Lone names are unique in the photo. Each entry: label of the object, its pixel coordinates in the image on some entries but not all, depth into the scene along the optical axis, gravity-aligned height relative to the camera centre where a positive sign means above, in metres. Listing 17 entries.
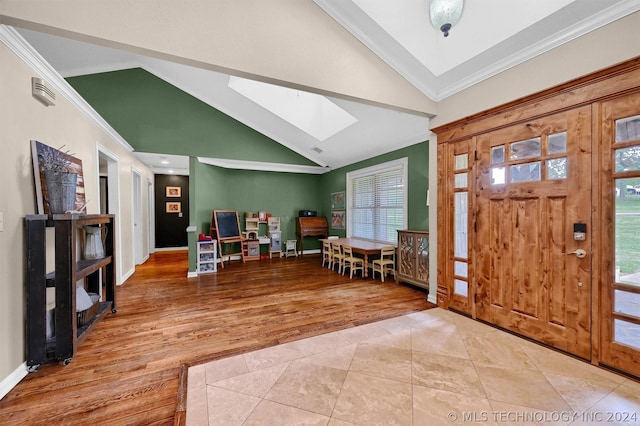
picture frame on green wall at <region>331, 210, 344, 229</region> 6.87 -0.26
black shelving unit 1.98 -0.61
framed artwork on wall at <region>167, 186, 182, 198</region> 7.76 +0.59
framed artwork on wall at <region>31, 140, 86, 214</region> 2.12 +0.38
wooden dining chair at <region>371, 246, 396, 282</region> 4.59 -0.98
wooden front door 2.04 -0.19
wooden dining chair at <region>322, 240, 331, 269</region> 5.69 -0.98
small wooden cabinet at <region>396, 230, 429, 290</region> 3.90 -0.78
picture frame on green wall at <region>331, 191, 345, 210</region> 6.85 +0.26
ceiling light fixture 2.24 +1.76
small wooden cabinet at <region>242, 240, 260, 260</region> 6.48 -1.02
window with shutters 5.09 +0.19
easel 5.88 -0.45
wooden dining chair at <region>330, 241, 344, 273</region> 5.24 -0.97
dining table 4.57 -0.70
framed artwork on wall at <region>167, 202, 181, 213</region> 7.77 +0.10
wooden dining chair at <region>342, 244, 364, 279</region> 4.83 -0.98
